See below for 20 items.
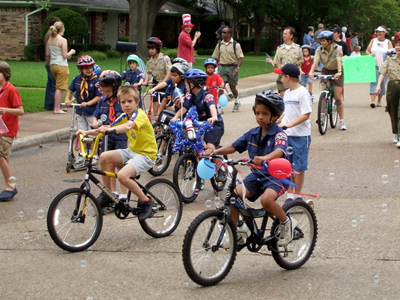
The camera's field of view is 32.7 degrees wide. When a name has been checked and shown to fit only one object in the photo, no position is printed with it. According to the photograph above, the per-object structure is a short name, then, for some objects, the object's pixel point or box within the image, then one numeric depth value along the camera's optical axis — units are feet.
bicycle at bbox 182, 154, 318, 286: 16.70
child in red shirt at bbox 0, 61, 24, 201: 26.66
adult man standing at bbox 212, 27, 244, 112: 52.01
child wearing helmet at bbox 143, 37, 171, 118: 41.14
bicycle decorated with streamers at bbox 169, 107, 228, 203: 27.02
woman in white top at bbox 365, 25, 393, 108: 53.11
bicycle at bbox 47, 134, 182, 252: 19.90
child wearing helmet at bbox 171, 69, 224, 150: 27.96
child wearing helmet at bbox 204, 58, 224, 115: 40.64
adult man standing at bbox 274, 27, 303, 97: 46.60
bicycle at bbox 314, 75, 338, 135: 42.50
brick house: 120.16
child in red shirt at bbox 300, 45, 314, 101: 55.98
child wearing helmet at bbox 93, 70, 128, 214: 26.30
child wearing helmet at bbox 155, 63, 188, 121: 31.89
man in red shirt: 55.57
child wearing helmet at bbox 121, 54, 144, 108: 37.93
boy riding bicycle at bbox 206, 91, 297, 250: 17.72
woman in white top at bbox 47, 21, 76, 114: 48.11
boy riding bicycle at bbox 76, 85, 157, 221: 21.18
